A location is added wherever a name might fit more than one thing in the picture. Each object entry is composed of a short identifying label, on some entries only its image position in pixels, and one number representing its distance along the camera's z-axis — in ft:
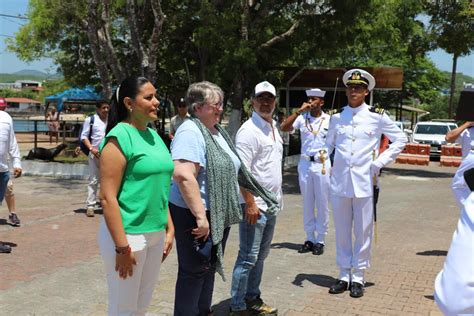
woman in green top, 10.10
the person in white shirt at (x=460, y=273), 5.33
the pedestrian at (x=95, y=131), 28.43
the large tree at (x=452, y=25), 56.24
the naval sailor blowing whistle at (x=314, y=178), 23.08
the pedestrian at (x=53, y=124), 82.86
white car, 77.77
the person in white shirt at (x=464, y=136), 21.00
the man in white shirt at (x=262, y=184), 14.56
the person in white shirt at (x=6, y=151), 23.02
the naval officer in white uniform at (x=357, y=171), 17.56
